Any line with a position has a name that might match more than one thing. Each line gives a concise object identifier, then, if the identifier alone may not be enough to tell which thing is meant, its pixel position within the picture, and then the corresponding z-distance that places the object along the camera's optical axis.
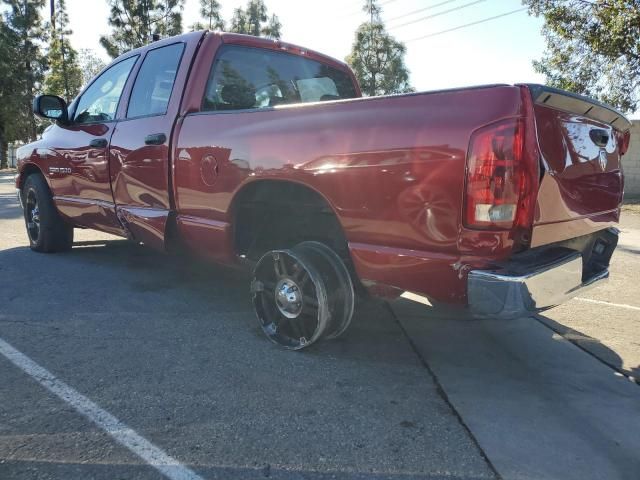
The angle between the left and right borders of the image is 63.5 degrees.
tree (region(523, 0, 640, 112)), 10.90
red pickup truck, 2.31
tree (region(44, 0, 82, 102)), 31.17
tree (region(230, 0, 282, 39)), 39.50
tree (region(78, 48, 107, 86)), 46.28
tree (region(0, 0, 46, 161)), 33.09
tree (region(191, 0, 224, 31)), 34.88
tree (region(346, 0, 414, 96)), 35.97
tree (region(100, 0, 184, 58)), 28.50
